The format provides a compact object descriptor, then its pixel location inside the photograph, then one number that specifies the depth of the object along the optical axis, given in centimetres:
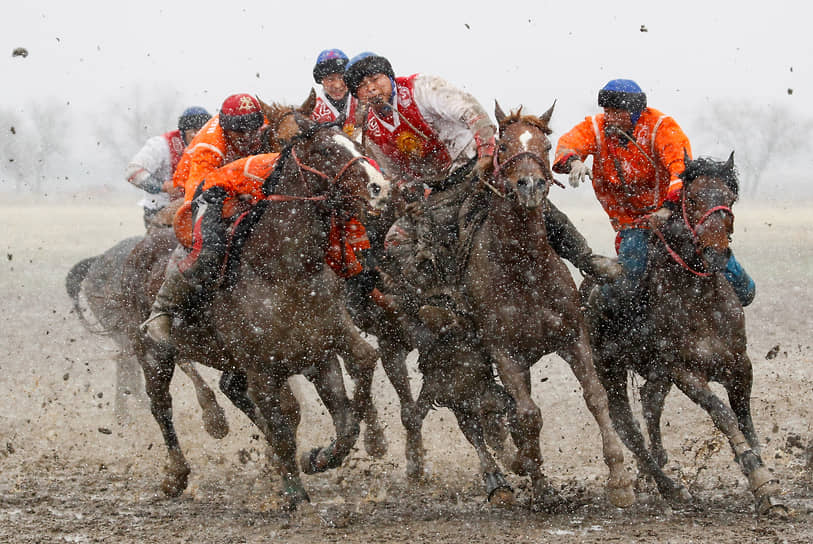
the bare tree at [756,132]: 16425
